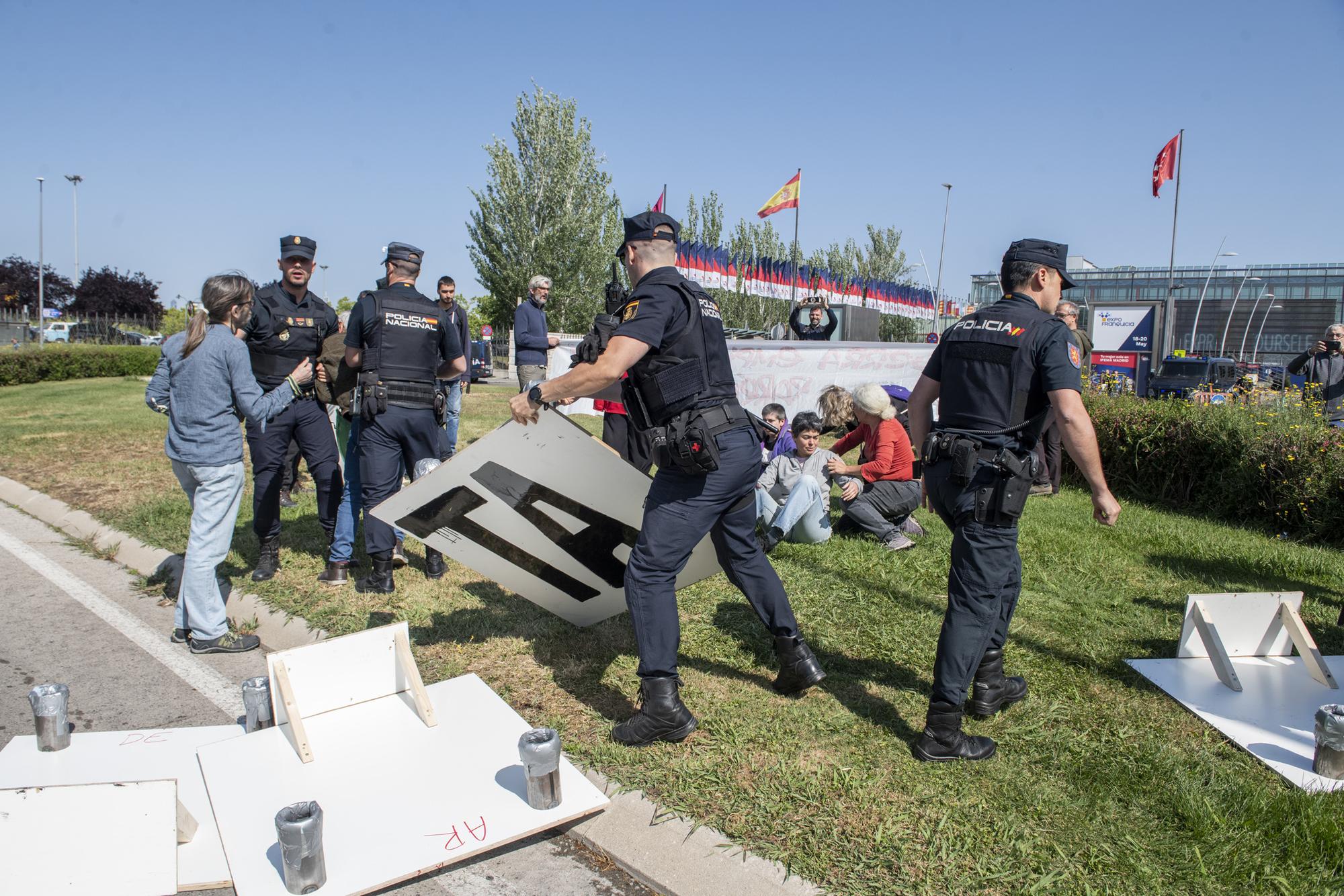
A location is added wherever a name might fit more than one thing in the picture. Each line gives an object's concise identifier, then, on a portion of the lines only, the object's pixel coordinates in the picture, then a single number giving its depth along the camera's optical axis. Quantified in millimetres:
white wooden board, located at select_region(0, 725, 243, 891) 2924
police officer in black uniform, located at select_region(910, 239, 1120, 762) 3398
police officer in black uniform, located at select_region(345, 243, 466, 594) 5336
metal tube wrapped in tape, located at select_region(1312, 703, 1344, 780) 3350
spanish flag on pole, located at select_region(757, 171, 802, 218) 26266
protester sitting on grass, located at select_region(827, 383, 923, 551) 6586
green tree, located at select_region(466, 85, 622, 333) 38844
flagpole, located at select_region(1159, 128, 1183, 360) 22892
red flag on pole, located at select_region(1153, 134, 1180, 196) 27484
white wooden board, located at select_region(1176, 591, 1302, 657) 4441
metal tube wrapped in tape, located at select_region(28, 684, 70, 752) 3305
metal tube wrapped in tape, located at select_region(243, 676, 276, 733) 3516
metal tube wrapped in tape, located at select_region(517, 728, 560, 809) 2998
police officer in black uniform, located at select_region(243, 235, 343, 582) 5824
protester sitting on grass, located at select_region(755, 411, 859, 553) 6250
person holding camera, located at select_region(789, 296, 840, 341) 15453
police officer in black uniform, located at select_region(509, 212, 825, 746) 3484
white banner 13117
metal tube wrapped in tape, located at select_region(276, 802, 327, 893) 2574
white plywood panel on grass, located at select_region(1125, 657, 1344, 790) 3584
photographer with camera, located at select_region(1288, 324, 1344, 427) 8711
